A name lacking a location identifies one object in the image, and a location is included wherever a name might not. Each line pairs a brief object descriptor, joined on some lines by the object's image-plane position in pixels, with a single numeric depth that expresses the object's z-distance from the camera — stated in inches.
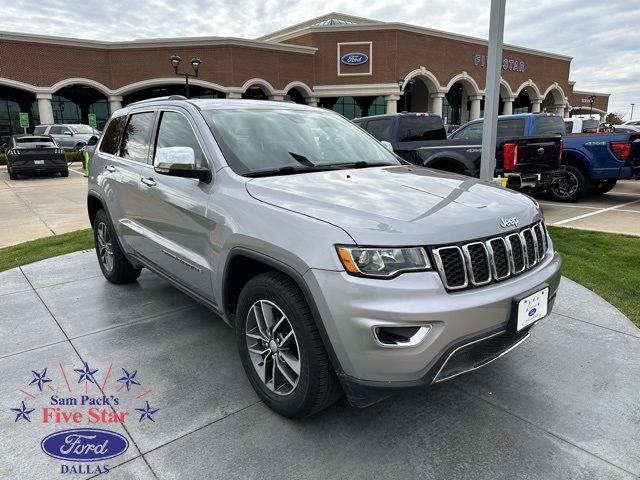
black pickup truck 341.4
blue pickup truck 375.2
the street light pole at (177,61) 920.3
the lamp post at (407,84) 1536.7
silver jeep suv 86.3
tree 2948.8
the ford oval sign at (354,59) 1553.9
